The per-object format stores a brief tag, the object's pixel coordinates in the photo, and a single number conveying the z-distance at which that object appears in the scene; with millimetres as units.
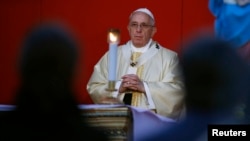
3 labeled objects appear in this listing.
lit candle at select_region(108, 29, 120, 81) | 6753
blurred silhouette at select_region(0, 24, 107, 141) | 4187
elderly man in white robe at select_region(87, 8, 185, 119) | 9969
